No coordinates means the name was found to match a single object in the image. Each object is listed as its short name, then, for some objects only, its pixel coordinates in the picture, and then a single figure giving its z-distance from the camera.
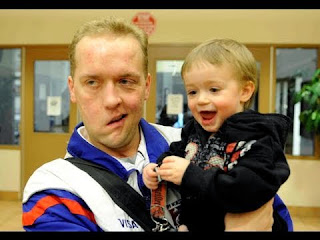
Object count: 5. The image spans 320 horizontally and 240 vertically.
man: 1.00
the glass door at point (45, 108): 5.61
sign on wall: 5.10
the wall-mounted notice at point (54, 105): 5.64
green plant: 4.55
